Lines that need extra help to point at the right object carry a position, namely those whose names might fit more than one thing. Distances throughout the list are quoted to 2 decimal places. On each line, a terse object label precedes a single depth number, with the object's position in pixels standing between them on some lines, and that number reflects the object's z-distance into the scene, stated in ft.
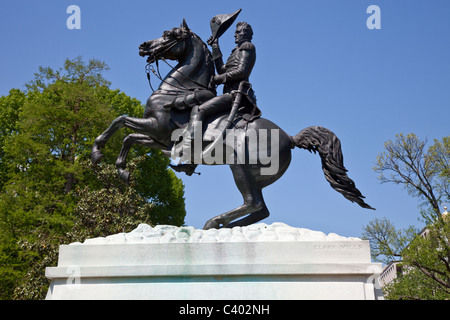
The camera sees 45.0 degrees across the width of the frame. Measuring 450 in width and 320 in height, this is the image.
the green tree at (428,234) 64.23
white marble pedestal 19.31
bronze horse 25.23
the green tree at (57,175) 58.23
